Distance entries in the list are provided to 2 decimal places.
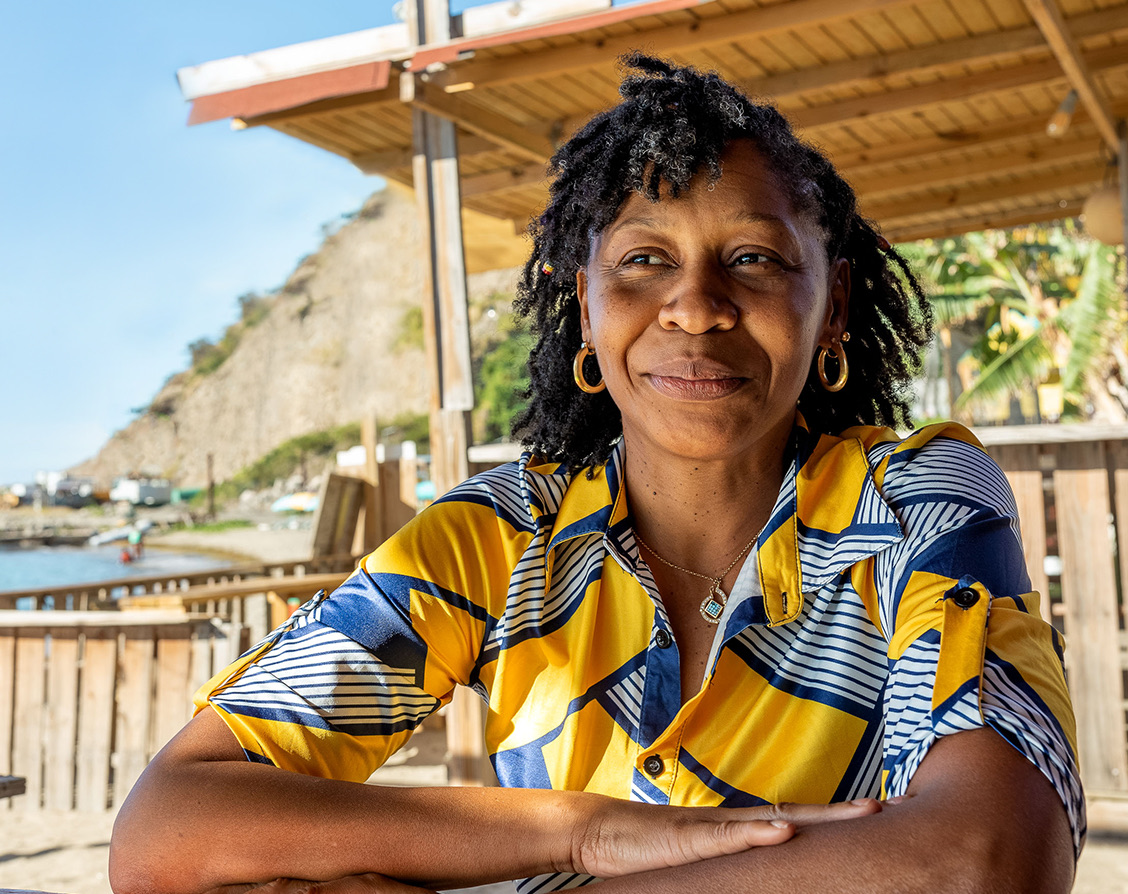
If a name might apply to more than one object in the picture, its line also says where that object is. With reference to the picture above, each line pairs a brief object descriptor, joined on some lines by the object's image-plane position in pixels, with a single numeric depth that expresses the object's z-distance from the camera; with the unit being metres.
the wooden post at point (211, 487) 58.00
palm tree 15.54
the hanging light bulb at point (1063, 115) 5.30
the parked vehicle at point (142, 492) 54.62
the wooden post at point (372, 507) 9.40
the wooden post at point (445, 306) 4.51
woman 1.22
